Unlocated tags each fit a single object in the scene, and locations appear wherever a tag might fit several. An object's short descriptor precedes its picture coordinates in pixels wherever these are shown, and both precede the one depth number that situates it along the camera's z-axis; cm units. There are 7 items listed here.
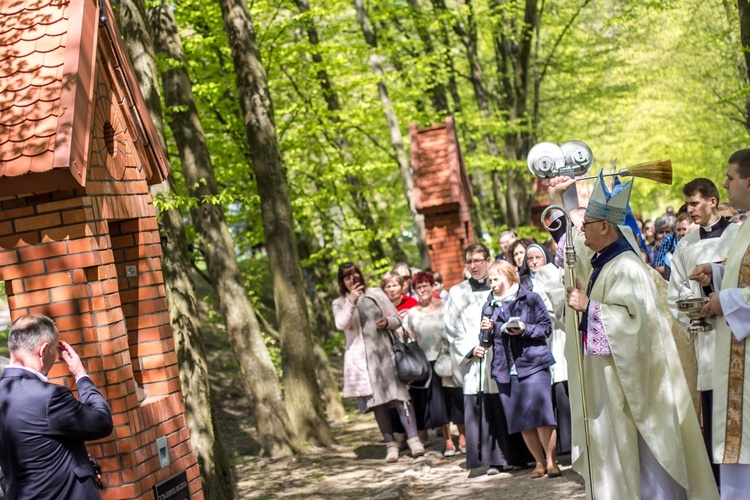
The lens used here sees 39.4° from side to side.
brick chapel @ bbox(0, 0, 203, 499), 626
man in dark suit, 534
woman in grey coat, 1245
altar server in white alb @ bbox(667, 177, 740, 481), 727
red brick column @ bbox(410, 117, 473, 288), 1686
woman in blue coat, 998
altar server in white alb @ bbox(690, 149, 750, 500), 630
